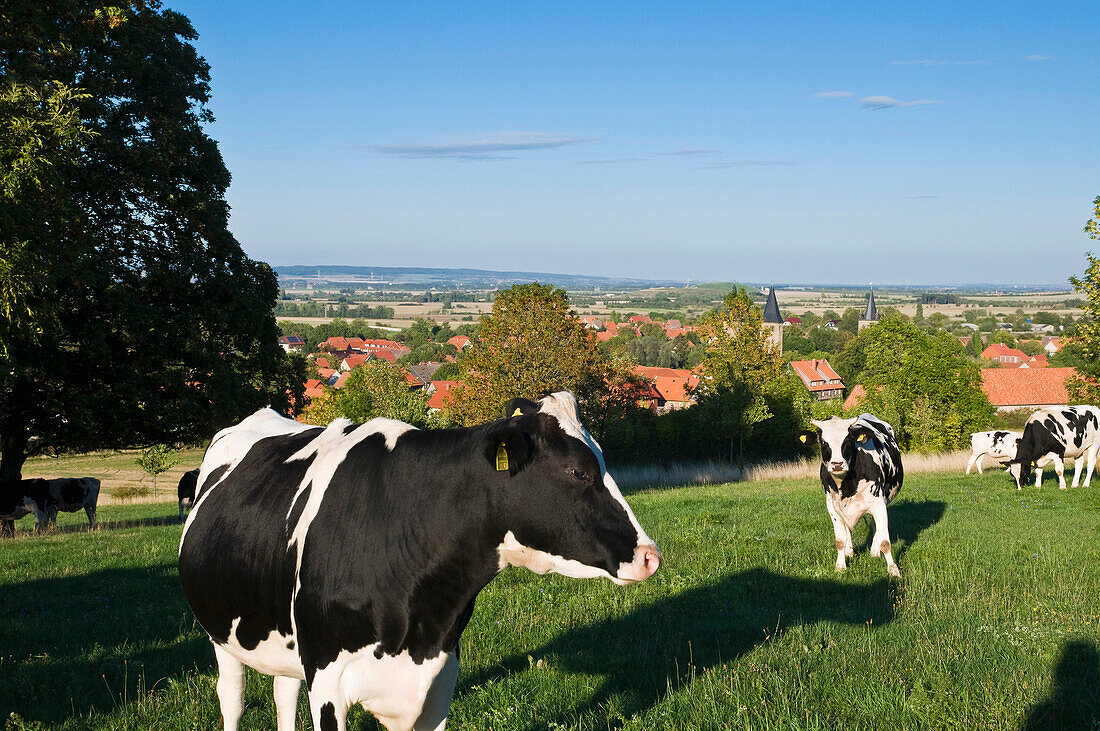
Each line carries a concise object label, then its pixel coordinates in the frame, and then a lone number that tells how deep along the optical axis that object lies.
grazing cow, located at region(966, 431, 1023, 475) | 25.30
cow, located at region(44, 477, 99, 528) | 19.58
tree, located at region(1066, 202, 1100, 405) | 32.75
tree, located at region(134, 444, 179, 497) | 39.94
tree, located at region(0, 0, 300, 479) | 14.84
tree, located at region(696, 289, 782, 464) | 49.56
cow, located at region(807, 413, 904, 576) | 11.22
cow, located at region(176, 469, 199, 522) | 20.52
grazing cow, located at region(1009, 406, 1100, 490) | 21.23
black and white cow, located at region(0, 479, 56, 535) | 18.66
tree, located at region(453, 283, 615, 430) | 41.66
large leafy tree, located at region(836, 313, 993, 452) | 61.66
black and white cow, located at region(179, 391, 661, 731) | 3.79
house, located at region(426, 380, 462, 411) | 81.74
